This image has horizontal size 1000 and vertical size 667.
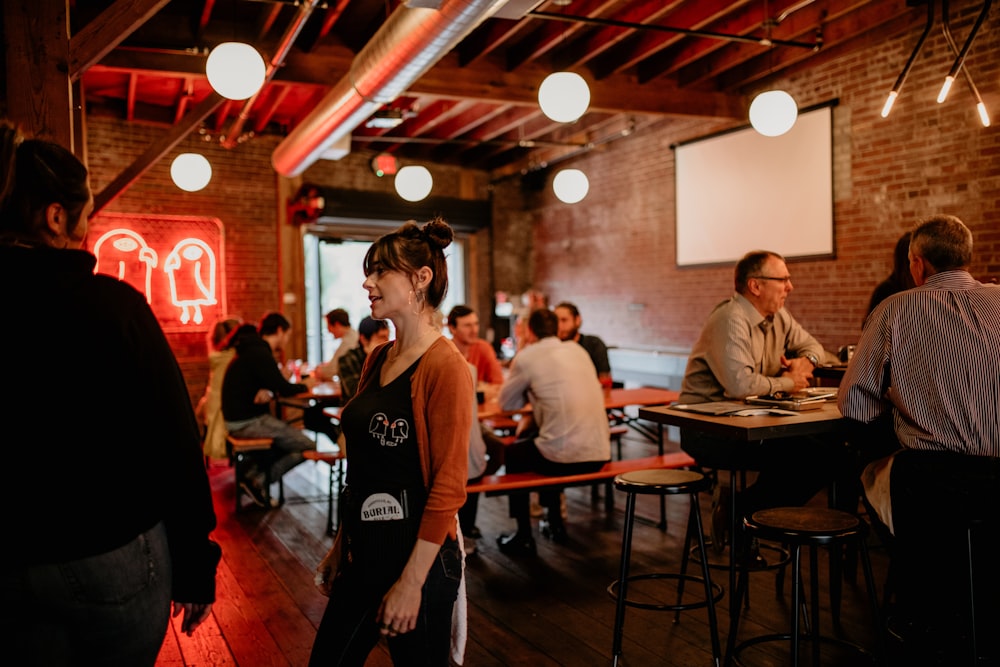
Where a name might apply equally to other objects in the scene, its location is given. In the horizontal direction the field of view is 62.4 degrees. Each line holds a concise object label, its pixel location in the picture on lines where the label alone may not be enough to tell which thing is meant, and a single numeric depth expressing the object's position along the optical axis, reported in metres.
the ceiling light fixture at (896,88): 4.27
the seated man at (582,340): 6.46
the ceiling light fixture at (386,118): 7.84
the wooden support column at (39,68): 3.66
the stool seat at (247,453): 6.02
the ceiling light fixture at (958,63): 4.22
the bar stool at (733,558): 3.15
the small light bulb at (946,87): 4.21
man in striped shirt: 2.74
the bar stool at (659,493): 3.19
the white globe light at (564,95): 5.38
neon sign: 9.22
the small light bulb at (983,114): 4.31
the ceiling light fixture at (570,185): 8.48
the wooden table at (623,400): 5.25
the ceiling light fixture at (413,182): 8.54
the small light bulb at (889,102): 4.28
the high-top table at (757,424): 3.00
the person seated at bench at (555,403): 4.48
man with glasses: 3.77
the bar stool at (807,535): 2.63
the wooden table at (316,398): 6.32
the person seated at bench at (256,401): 6.08
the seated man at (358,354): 5.56
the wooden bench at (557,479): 4.35
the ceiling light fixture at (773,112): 5.75
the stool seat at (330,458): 5.36
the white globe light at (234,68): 4.90
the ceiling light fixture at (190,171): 7.70
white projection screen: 7.47
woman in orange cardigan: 1.82
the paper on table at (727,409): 3.25
